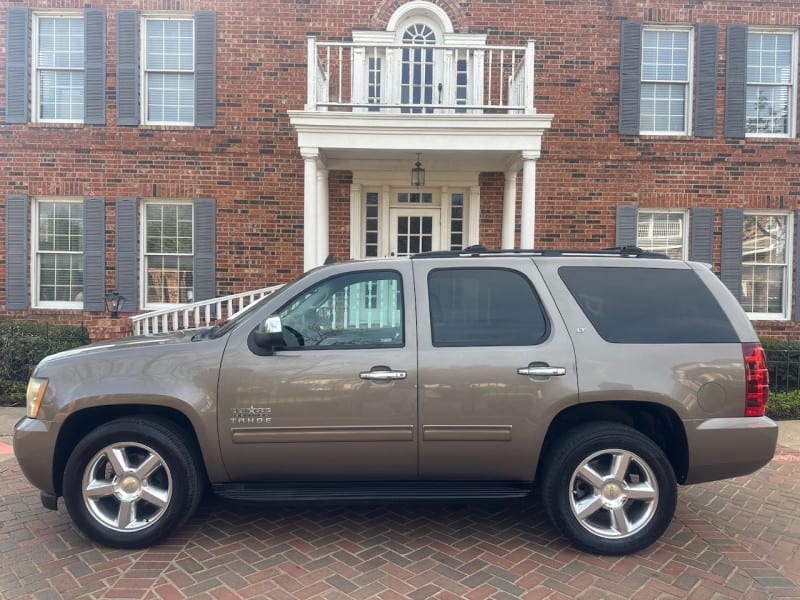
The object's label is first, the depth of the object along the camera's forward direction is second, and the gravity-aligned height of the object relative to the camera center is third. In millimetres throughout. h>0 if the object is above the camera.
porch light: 9070 +1727
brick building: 9477 +2537
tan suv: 3523 -811
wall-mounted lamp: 9242 -365
